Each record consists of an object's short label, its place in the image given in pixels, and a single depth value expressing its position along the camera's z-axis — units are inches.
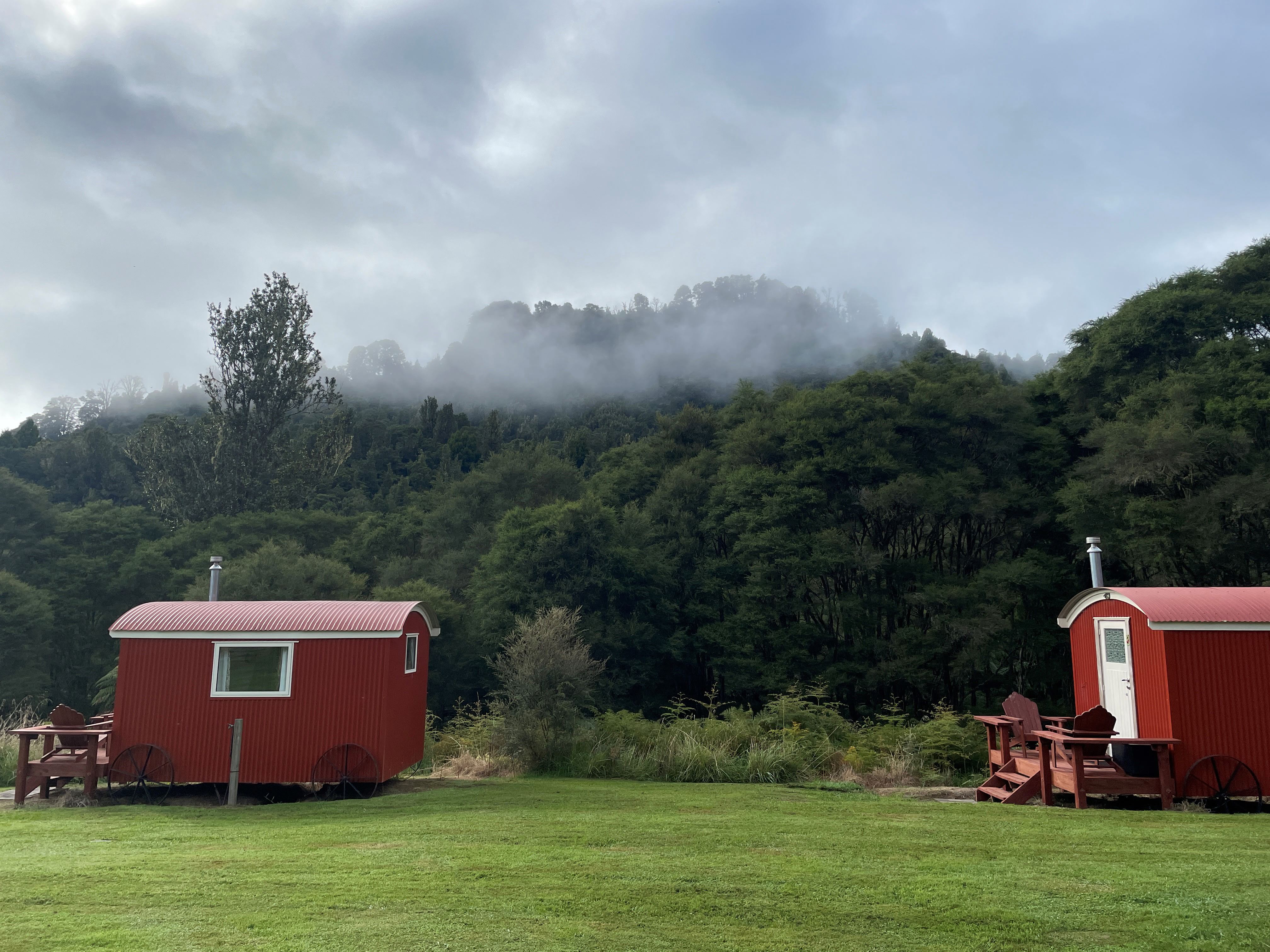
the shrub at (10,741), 540.4
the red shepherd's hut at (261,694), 463.5
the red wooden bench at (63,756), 446.9
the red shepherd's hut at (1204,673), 422.6
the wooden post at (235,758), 451.2
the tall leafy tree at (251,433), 1660.9
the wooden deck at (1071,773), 403.2
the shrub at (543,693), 544.4
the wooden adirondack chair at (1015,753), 425.1
